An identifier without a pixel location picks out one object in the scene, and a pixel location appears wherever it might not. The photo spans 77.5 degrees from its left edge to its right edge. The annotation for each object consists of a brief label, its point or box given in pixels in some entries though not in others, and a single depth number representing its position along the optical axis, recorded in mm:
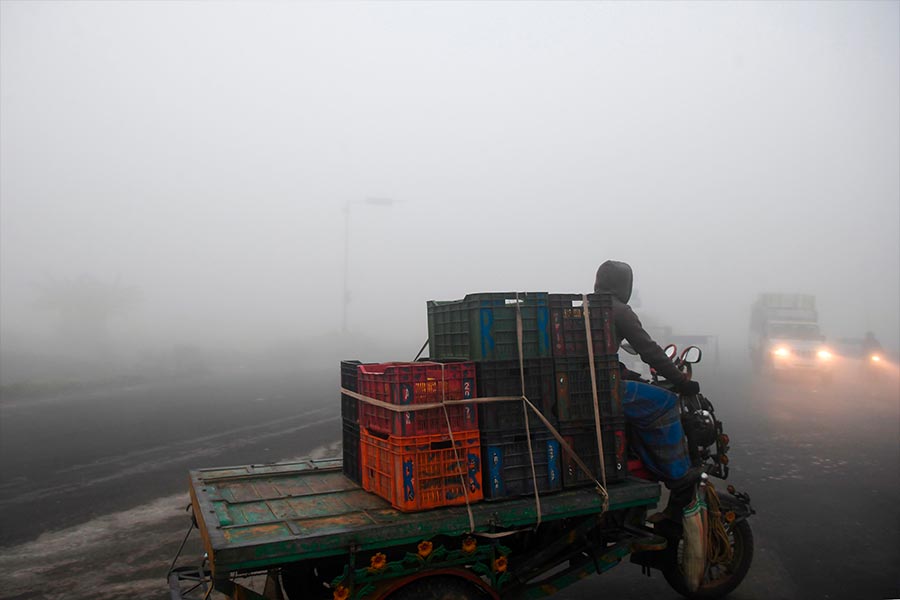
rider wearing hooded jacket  4270
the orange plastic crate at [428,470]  3361
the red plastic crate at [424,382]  3418
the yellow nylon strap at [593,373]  3872
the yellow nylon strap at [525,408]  3484
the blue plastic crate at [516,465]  3584
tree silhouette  40934
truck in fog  24188
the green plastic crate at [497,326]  3764
